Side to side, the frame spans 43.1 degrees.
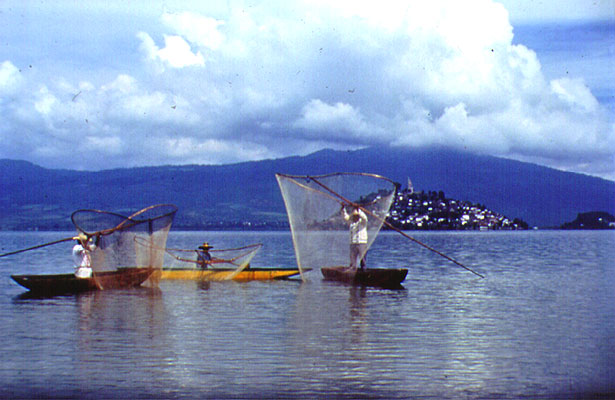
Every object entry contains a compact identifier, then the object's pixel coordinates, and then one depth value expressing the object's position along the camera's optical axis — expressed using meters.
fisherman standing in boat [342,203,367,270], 32.28
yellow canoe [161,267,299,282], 37.72
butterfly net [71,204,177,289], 29.70
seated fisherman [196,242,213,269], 37.88
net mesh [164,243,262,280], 37.53
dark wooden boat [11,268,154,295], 30.58
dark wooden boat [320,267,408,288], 33.22
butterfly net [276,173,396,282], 30.94
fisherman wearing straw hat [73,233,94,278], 30.47
